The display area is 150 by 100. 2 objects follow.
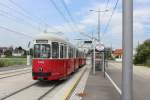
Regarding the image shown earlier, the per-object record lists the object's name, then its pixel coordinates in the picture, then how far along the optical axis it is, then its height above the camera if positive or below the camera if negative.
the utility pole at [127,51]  2.64 +0.04
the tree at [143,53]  25.16 -0.04
